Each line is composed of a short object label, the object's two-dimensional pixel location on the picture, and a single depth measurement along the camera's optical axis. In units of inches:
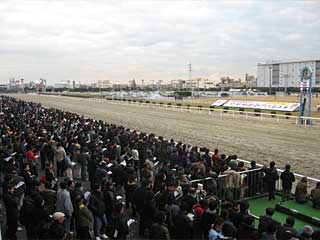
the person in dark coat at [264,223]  159.8
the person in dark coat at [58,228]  157.3
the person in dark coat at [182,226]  171.4
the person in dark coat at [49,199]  200.8
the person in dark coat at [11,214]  193.7
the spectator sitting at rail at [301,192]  261.8
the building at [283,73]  3563.8
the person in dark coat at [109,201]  204.8
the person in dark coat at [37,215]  182.9
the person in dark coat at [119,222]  185.4
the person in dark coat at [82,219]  183.8
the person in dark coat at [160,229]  162.0
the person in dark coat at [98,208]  196.0
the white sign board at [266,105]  952.2
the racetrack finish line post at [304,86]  733.7
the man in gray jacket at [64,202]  199.3
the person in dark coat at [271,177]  272.7
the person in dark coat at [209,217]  175.1
